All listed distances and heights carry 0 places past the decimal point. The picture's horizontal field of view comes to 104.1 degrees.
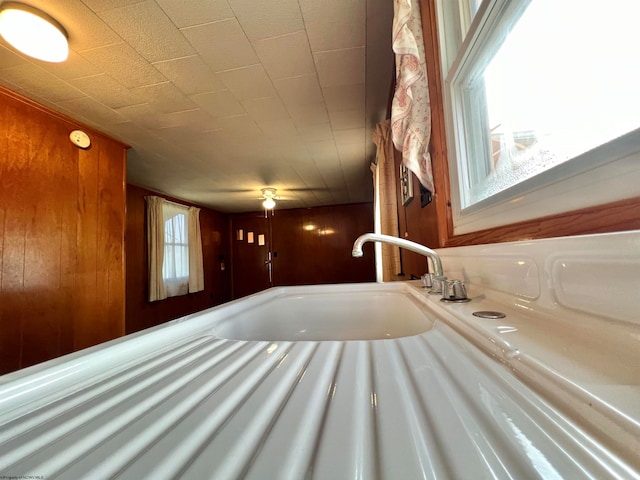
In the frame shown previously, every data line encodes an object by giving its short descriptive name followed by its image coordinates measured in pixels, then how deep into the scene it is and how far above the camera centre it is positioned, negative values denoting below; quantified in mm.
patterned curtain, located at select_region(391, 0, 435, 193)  855 +532
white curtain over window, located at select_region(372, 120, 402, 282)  1965 +433
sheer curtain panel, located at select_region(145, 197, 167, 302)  3590 +262
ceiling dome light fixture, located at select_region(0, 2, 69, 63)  1055 +1053
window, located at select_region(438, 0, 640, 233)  337 +271
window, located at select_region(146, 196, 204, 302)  3642 +223
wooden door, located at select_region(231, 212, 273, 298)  5438 +128
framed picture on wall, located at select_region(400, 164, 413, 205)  1428 +410
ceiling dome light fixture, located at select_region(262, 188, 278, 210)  3789 +966
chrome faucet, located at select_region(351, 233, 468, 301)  656 -4
